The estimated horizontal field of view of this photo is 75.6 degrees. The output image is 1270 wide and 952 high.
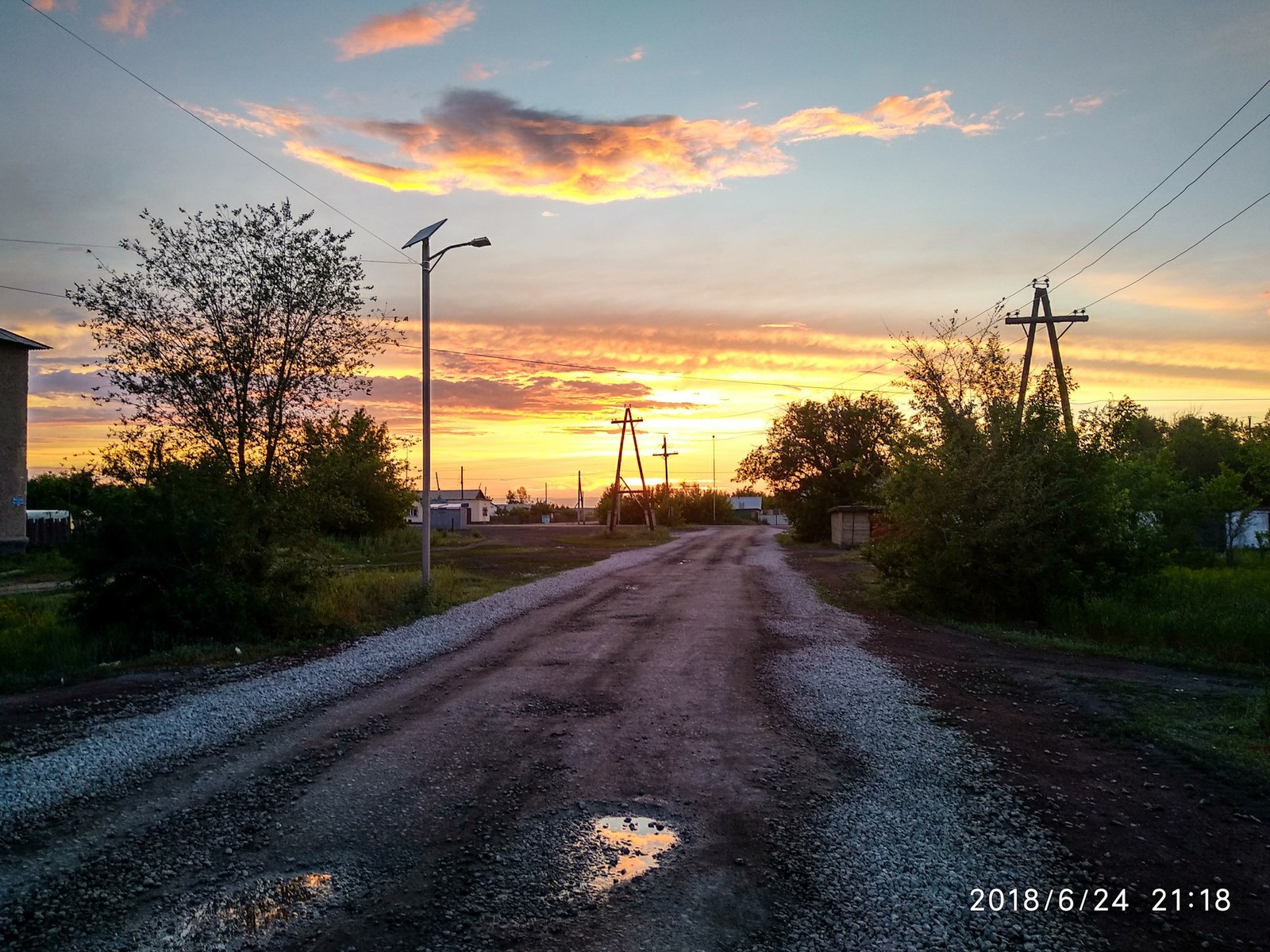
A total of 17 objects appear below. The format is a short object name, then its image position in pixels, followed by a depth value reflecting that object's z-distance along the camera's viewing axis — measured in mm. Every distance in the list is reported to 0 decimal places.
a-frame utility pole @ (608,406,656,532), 50281
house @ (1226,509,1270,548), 36812
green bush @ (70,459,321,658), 11938
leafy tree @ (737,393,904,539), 51500
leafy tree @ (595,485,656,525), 81000
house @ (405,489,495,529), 86625
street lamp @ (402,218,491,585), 17484
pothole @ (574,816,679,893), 4520
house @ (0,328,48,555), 30250
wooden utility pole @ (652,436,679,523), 76625
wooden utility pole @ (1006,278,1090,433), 22516
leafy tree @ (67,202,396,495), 13250
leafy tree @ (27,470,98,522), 12156
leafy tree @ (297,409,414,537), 14195
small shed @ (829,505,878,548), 42406
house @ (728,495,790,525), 124481
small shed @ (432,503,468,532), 84625
